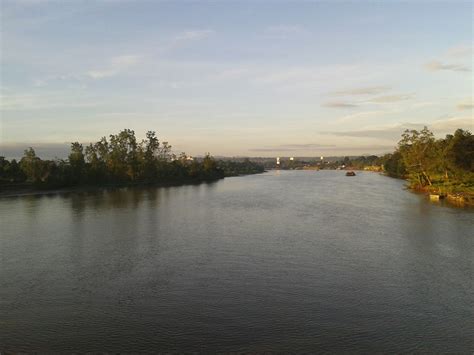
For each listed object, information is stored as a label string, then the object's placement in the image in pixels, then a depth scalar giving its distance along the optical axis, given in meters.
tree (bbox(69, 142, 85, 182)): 54.59
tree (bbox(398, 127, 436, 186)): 42.34
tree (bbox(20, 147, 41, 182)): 49.88
